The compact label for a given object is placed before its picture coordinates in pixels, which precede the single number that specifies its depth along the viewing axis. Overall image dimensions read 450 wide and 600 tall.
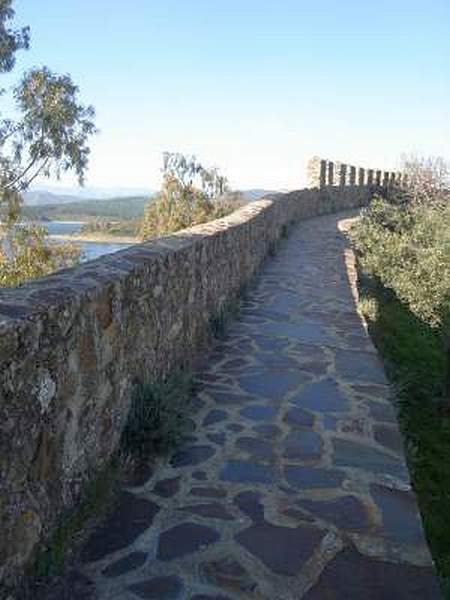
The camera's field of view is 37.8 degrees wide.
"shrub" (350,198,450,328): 10.04
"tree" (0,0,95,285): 26.41
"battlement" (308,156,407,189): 25.80
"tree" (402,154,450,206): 27.73
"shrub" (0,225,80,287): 25.20
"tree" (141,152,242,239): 45.00
